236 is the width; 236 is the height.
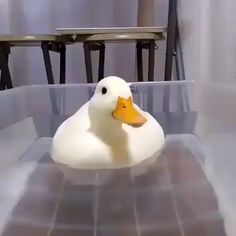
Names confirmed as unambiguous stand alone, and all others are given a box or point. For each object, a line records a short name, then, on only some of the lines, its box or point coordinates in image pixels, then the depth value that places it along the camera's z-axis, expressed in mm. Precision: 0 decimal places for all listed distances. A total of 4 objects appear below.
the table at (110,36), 1206
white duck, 661
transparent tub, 525
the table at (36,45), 1239
